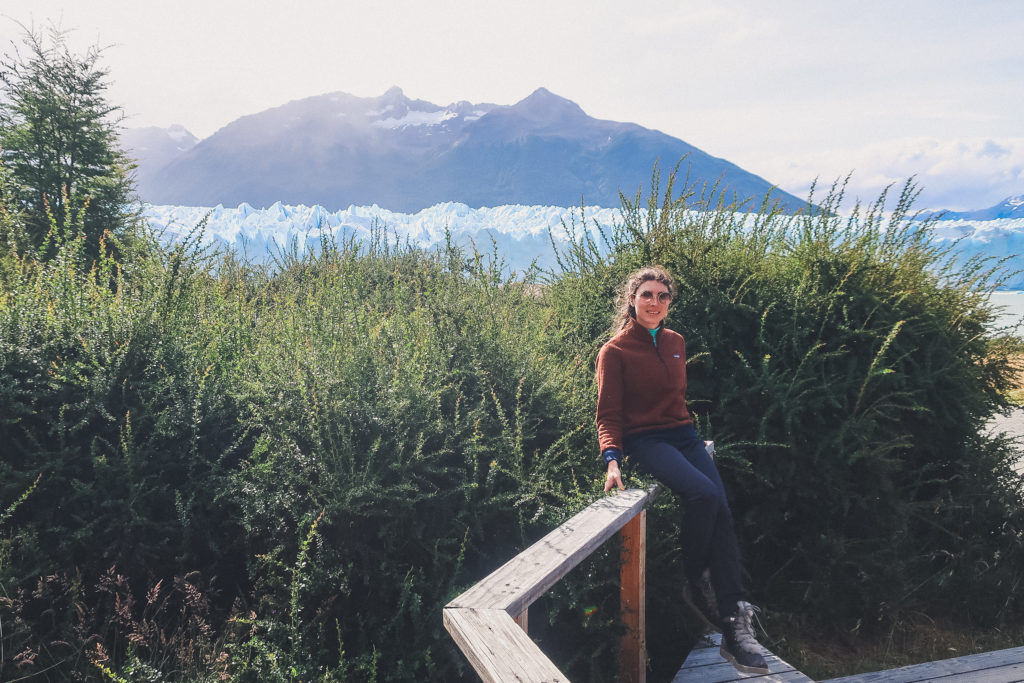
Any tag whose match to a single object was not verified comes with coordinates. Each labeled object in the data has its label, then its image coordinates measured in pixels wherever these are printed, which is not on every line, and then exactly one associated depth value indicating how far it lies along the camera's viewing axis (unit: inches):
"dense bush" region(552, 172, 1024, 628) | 172.2
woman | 121.2
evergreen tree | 367.2
